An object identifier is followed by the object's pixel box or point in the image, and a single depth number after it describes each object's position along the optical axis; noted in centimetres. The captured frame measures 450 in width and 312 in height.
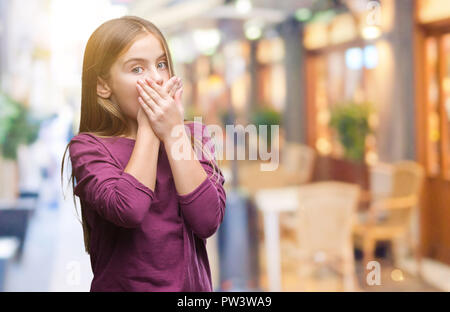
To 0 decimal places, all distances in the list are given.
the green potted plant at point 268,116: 718
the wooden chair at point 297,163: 578
